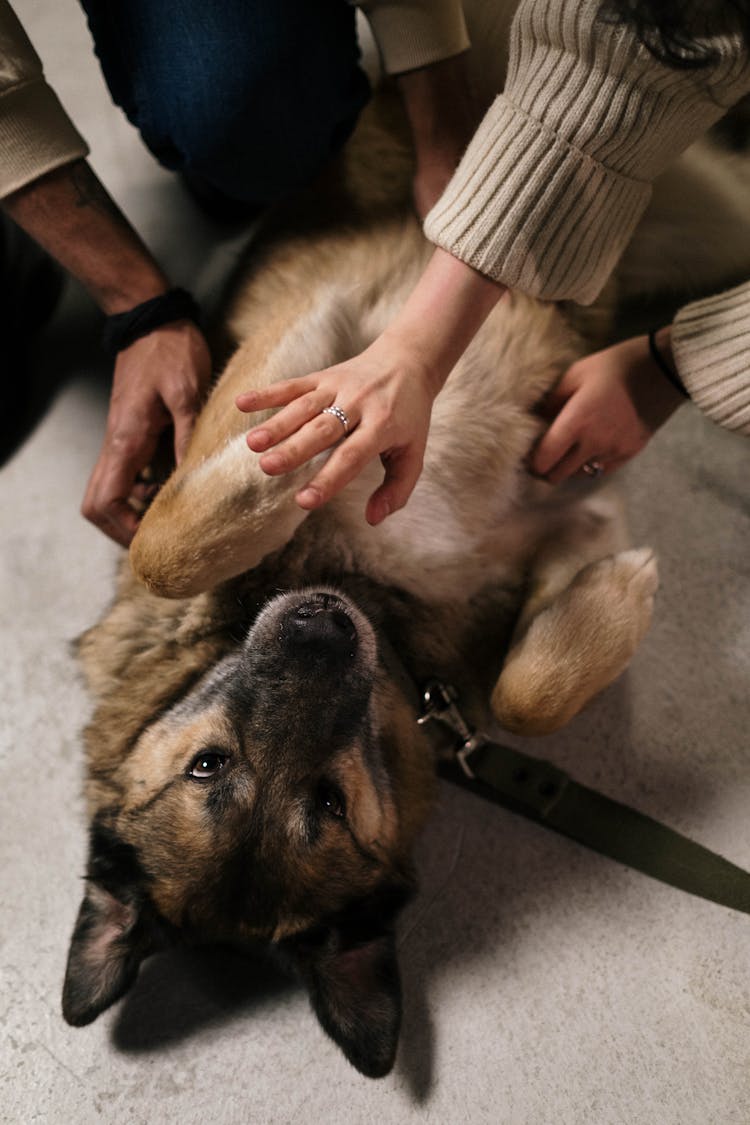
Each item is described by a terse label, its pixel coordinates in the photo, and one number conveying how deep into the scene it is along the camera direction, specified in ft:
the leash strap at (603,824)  2.43
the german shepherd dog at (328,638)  2.13
